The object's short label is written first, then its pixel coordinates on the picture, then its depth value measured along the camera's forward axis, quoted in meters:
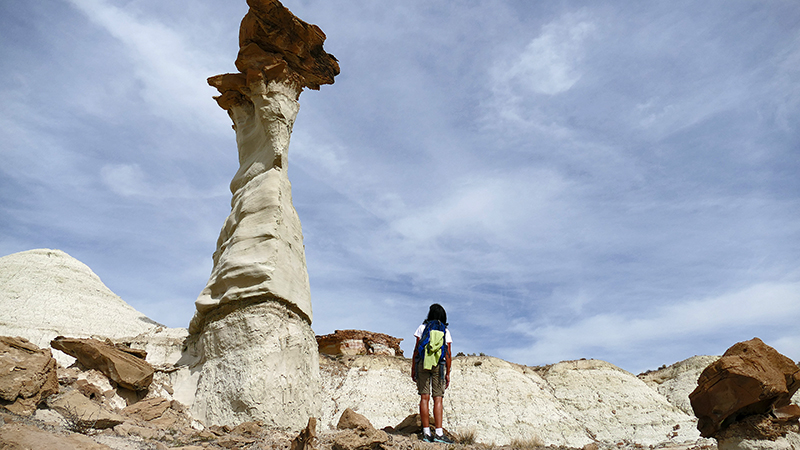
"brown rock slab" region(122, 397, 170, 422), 5.77
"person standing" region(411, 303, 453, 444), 6.29
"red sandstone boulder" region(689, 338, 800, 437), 5.56
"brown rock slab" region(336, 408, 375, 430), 5.91
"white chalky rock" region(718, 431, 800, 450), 5.48
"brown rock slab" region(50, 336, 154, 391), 6.12
